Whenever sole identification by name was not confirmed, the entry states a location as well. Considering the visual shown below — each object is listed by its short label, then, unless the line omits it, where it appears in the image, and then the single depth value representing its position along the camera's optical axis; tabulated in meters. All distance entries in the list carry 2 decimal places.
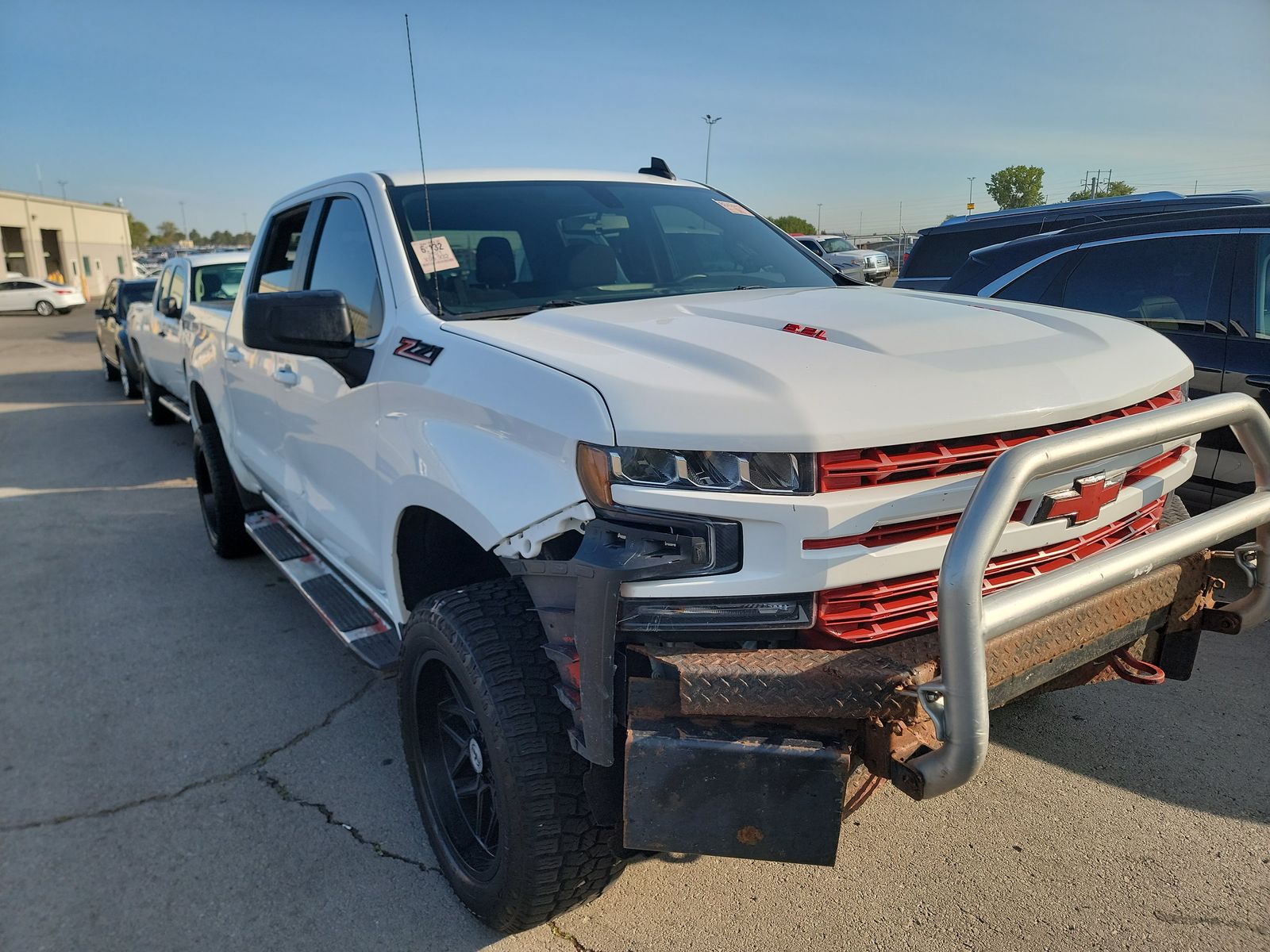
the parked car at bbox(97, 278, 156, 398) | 12.36
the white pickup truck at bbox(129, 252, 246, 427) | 8.50
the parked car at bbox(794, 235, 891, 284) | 23.58
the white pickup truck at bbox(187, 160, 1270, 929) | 1.82
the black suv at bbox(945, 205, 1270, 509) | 4.16
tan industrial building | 60.22
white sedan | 34.84
